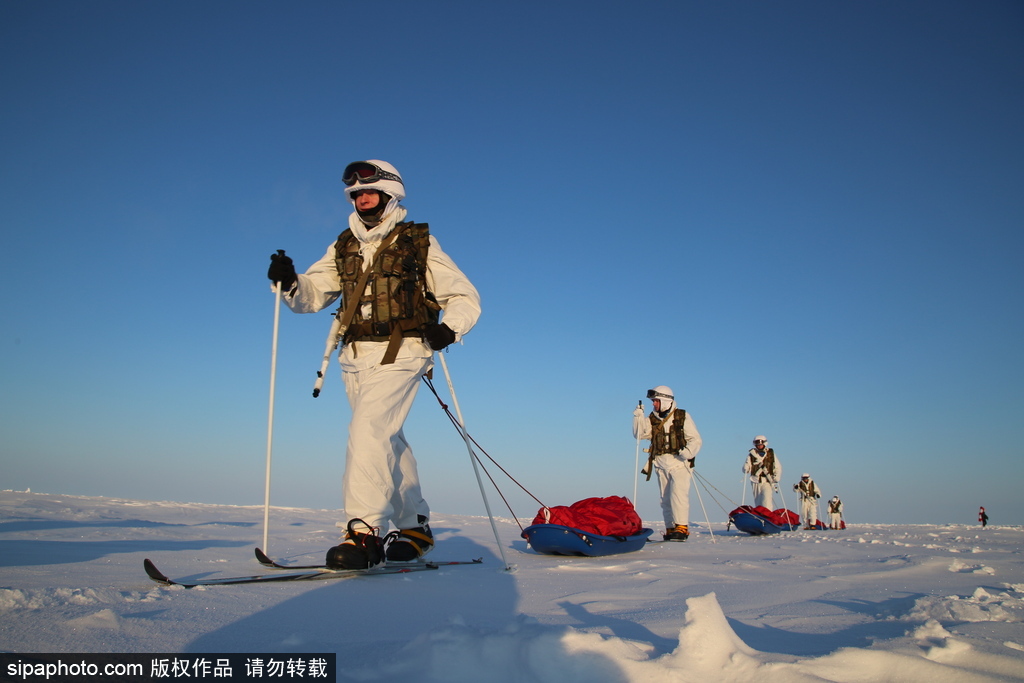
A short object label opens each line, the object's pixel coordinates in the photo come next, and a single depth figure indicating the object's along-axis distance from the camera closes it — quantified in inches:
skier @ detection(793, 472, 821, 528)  719.7
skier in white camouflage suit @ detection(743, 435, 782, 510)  645.3
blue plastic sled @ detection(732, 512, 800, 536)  499.2
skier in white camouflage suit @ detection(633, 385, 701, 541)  420.2
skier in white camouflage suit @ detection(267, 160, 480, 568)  156.3
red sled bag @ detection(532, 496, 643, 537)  239.5
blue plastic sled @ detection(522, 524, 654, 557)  230.2
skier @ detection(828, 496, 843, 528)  767.1
